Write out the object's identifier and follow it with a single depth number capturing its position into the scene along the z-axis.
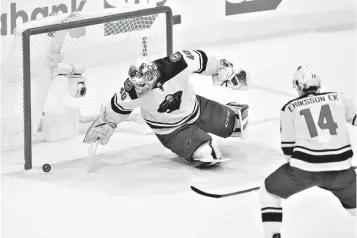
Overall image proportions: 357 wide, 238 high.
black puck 8.12
